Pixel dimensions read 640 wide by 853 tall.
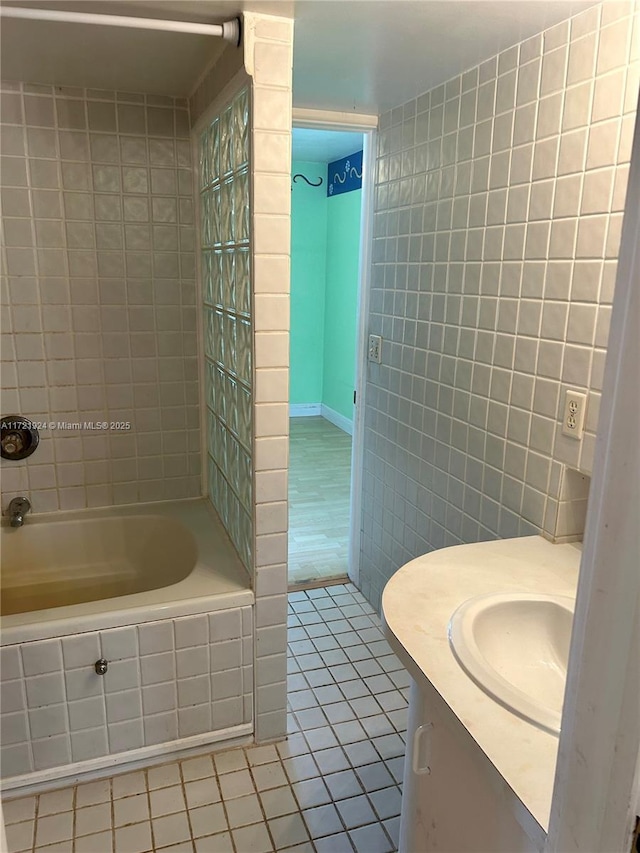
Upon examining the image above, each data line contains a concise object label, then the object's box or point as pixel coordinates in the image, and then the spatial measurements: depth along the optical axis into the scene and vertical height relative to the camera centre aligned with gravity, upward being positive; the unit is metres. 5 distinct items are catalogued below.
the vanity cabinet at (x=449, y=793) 0.92 -0.84
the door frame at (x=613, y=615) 0.40 -0.23
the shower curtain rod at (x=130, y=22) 1.34 +0.55
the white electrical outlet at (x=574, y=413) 1.43 -0.29
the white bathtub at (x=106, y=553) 2.20 -1.00
